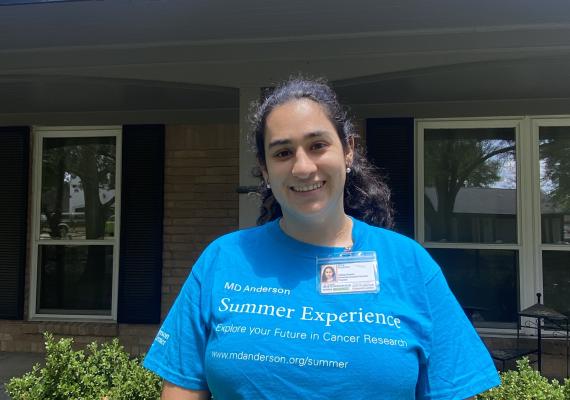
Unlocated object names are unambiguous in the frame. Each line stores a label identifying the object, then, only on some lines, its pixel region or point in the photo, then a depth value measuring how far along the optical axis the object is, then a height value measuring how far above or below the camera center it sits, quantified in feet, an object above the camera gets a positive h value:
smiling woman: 3.69 -0.66
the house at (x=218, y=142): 11.53 +2.83
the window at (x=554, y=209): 16.03 +0.56
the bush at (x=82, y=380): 8.68 -2.89
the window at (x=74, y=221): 18.06 +0.02
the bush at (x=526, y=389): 8.08 -2.75
